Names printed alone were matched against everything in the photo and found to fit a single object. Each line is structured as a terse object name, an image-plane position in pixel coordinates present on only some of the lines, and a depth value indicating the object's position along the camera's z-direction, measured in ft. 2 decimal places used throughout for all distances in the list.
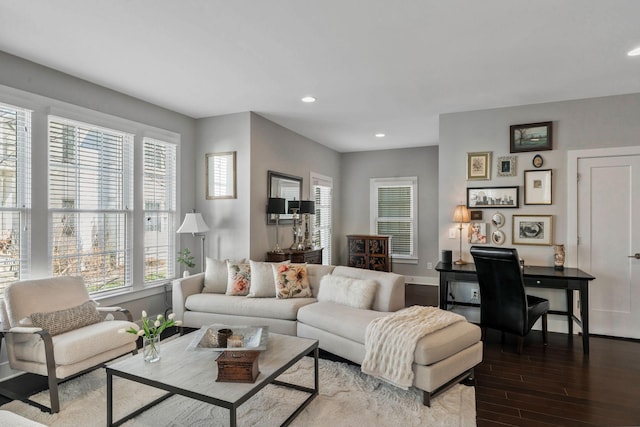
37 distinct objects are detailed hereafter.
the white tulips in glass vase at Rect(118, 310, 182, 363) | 7.71
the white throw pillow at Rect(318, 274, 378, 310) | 11.37
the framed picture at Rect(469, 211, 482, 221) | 15.02
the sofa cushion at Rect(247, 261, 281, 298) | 12.98
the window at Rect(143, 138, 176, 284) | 14.47
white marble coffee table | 6.45
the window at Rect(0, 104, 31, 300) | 9.95
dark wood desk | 11.77
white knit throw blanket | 8.38
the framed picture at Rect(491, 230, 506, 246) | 14.66
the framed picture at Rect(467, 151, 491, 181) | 14.87
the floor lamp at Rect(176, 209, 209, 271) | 14.58
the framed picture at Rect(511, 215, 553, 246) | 14.02
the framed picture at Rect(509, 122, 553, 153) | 13.99
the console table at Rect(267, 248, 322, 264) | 16.37
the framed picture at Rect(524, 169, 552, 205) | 13.99
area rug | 7.70
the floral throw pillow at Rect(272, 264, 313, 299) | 12.69
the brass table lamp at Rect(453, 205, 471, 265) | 14.82
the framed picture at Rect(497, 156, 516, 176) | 14.49
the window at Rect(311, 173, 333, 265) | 21.93
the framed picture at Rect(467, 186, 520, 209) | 14.43
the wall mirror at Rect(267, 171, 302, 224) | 16.92
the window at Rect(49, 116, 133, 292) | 11.30
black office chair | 11.23
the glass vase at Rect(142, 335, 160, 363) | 7.72
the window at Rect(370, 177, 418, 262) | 23.75
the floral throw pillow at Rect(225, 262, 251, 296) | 13.32
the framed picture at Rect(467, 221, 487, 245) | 14.94
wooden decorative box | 6.81
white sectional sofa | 8.45
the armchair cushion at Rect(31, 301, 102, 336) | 8.98
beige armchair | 8.32
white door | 13.06
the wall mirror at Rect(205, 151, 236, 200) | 15.74
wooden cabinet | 21.67
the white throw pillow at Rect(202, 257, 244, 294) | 13.80
